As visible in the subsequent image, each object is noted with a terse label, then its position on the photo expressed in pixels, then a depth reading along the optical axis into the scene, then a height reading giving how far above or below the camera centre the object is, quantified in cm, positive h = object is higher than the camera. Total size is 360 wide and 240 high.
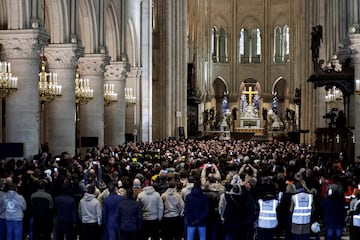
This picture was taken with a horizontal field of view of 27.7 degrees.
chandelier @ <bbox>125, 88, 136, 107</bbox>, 4693 +139
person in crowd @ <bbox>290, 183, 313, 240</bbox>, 1525 -196
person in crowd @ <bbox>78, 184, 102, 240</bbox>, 1522 -197
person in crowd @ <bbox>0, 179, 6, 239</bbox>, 1545 -202
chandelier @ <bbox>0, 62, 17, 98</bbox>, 2516 +130
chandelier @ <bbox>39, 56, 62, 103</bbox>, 2962 +128
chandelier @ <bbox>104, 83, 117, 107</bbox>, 4047 +132
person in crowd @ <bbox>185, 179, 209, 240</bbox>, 1527 -191
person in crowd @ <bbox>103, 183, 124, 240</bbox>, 1491 -191
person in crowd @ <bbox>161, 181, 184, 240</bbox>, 1580 -200
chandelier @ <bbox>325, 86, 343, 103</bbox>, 4069 +135
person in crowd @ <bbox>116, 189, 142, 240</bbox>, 1455 -193
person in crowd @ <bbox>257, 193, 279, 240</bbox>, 1489 -195
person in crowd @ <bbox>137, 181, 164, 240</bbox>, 1539 -186
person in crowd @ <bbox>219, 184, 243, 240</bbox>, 1485 -185
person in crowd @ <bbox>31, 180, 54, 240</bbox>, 1545 -190
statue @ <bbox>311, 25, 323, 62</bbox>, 3469 +372
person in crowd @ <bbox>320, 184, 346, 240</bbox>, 1550 -192
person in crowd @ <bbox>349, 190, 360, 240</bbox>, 1498 -207
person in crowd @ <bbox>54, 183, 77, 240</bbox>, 1519 -196
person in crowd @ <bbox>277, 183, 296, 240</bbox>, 1582 -203
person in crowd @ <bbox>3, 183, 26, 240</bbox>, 1526 -197
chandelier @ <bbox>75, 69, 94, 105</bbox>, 3506 +132
